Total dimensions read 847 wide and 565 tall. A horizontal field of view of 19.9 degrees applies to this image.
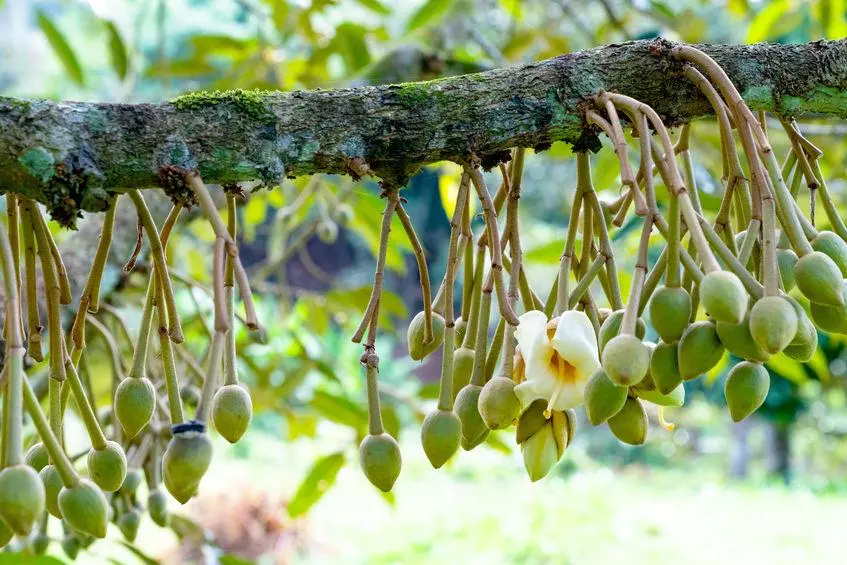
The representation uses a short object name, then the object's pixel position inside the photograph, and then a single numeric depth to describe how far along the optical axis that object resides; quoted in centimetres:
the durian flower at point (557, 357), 98
